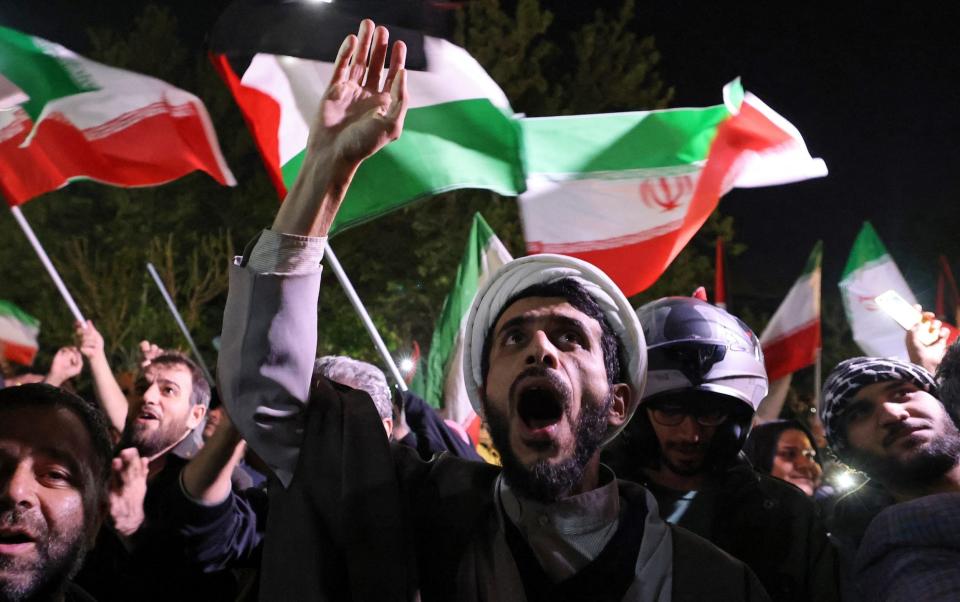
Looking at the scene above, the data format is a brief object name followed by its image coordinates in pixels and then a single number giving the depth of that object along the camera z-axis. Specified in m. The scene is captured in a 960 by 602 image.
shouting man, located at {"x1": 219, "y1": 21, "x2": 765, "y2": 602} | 1.85
